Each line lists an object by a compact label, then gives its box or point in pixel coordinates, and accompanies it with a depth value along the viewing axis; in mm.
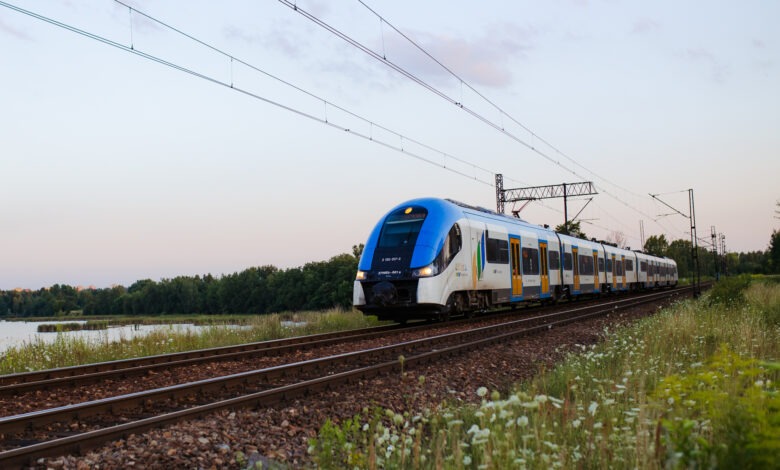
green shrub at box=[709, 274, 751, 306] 21664
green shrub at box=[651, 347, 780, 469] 2920
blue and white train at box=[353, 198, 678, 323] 16906
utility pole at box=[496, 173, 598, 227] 40469
